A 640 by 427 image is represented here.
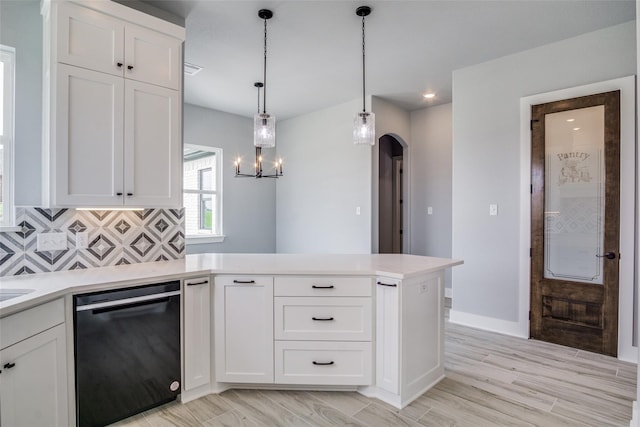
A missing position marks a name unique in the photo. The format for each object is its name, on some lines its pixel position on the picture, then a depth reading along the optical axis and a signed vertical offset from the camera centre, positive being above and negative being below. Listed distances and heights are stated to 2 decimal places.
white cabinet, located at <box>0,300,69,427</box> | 1.53 -0.75
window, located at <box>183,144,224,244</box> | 5.46 +0.32
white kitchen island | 2.26 -0.76
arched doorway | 6.16 +0.30
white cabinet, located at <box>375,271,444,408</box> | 2.21 -0.81
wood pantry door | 3.04 -0.09
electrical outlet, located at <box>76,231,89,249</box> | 2.38 -0.19
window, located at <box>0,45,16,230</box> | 2.20 +0.55
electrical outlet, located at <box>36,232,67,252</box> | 2.23 -0.19
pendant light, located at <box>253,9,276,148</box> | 2.76 +0.65
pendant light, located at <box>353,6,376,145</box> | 2.72 +0.66
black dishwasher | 1.91 -0.81
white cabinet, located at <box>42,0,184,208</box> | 2.09 +0.67
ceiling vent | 3.84 +1.60
